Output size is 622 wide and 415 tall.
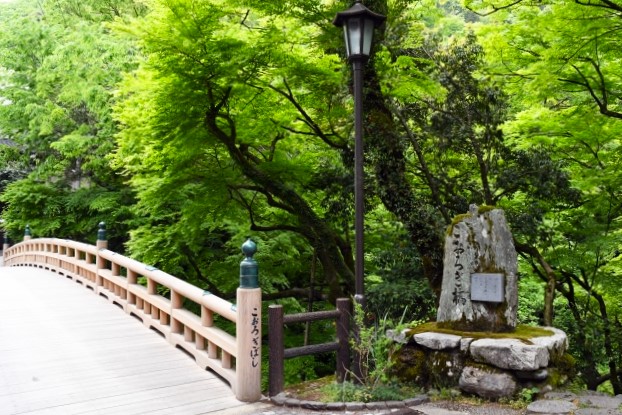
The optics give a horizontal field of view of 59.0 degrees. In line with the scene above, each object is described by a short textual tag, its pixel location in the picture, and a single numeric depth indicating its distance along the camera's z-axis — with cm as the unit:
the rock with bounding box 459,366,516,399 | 586
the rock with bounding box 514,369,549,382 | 589
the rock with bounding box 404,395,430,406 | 578
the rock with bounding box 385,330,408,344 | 665
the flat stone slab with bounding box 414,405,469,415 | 554
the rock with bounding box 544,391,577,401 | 573
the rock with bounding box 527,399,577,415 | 533
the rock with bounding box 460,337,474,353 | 617
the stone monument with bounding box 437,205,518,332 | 654
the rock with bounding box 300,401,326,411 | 554
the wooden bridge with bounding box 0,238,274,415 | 581
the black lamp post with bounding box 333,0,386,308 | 655
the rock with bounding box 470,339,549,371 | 577
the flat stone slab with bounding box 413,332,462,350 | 625
